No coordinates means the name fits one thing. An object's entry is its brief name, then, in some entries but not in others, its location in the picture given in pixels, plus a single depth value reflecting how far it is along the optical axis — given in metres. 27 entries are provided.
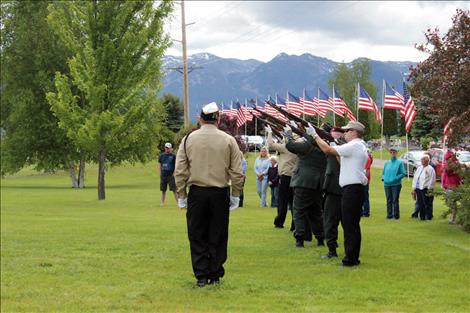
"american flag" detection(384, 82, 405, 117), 29.65
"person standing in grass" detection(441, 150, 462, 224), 14.09
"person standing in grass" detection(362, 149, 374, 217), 18.01
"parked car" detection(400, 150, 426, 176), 35.50
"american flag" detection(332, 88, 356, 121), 36.72
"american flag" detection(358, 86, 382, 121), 32.91
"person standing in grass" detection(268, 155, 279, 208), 20.09
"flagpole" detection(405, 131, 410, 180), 34.16
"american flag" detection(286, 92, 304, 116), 39.34
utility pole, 41.88
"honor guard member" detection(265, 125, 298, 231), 13.93
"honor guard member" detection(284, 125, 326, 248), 11.05
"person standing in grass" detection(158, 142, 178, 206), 20.97
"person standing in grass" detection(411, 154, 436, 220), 17.02
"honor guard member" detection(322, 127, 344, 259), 10.07
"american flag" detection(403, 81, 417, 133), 26.94
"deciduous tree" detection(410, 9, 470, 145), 12.76
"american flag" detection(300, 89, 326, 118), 38.35
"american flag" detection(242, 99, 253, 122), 41.94
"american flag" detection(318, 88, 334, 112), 38.22
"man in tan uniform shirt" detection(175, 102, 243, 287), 7.97
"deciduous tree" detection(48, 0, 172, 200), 25.31
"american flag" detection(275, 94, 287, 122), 47.78
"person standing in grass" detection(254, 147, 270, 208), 20.86
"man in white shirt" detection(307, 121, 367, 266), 9.10
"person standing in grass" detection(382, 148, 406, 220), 17.55
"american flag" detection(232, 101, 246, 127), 43.91
